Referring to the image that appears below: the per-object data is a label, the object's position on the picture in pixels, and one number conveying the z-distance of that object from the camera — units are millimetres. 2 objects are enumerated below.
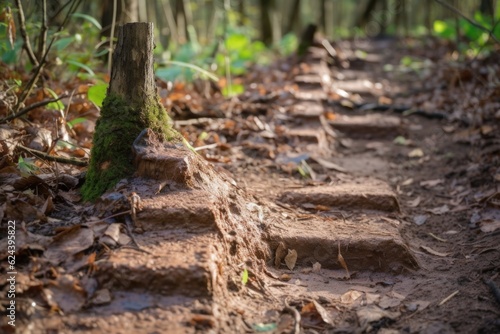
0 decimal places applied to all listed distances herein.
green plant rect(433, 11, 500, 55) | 7355
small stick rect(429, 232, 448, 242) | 2916
